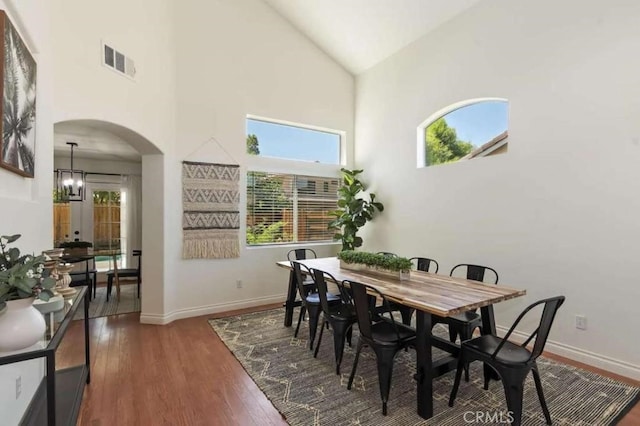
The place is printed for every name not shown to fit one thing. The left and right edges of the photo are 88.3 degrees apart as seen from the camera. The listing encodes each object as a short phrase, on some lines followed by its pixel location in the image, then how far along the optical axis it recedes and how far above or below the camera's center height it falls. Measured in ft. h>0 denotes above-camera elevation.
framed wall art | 5.55 +2.02
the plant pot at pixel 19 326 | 4.10 -1.44
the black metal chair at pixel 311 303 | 10.82 -3.01
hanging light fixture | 19.39 +1.73
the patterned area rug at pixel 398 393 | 7.32 -4.56
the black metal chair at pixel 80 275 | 14.96 -2.99
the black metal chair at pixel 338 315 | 9.45 -3.03
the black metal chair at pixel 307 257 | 12.77 -2.36
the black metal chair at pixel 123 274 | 17.20 -3.21
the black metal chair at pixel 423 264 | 12.59 -2.02
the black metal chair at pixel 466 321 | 8.96 -3.04
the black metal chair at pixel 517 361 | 6.49 -3.04
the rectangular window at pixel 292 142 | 16.71 +3.81
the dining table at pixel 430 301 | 7.36 -2.06
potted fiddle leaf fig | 17.25 +0.01
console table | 4.12 -2.87
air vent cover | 10.46 +5.05
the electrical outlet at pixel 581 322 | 10.10 -3.41
